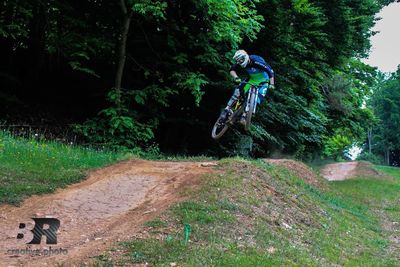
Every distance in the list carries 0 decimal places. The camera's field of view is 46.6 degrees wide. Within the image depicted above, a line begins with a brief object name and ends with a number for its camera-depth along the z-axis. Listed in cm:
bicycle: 1080
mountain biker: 1053
